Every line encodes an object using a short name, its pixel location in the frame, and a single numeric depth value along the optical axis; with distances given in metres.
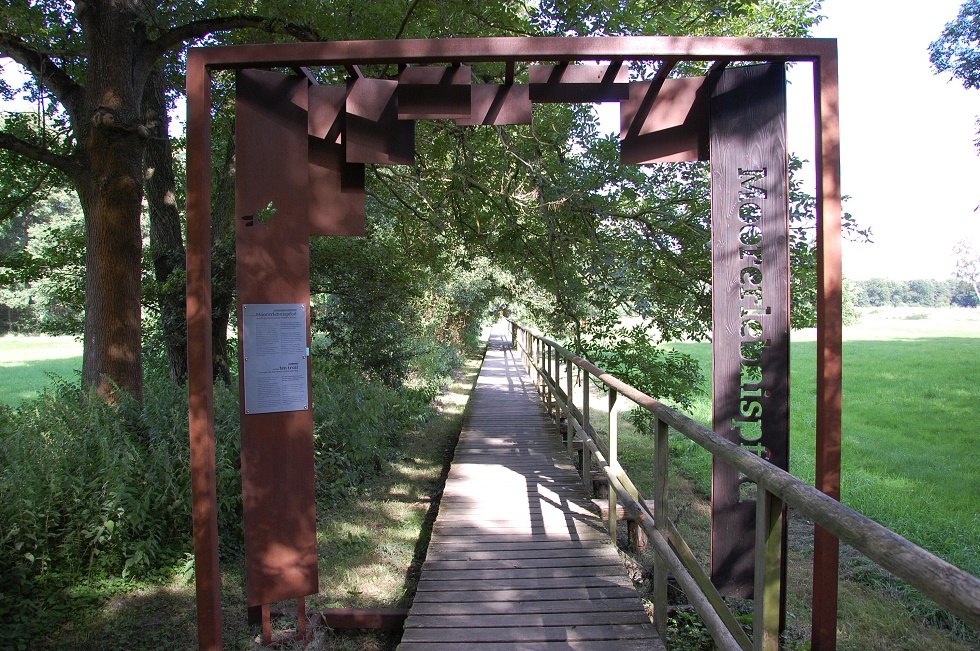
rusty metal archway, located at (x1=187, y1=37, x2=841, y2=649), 3.26
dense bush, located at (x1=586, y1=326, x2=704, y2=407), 7.21
